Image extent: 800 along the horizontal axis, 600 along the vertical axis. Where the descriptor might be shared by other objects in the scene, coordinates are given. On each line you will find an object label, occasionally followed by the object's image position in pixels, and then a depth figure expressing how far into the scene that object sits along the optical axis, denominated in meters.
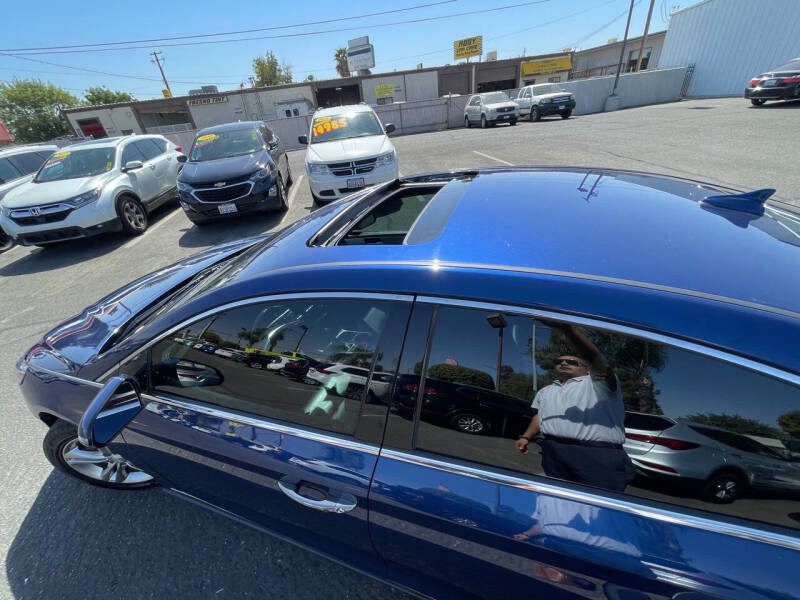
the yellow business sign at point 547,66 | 34.56
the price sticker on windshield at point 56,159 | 6.99
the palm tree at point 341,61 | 68.50
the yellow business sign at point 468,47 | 37.62
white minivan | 6.47
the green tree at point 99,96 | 53.16
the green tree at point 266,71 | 60.59
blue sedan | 0.83
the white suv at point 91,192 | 5.98
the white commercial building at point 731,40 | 19.75
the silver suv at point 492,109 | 17.89
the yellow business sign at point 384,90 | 31.50
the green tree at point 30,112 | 48.09
